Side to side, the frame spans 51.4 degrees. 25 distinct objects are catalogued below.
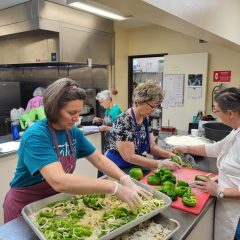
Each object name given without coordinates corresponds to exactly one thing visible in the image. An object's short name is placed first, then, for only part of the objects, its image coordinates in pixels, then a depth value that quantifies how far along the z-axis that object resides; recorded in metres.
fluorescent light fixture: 2.62
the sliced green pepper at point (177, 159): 1.73
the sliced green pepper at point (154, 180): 1.41
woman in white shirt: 1.28
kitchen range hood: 2.99
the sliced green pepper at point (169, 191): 1.25
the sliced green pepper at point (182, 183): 1.36
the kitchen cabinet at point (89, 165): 2.96
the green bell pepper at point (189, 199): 1.20
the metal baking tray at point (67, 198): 0.91
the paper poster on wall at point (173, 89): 4.14
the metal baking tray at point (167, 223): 0.98
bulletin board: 3.90
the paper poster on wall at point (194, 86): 3.94
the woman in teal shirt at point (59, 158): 1.03
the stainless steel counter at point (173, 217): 0.99
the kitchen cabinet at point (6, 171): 2.28
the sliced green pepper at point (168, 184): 1.33
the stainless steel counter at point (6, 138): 2.73
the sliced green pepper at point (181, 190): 1.29
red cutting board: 1.19
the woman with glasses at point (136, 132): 1.59
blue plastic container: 2.77
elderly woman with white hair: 3.19
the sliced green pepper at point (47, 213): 1.03
